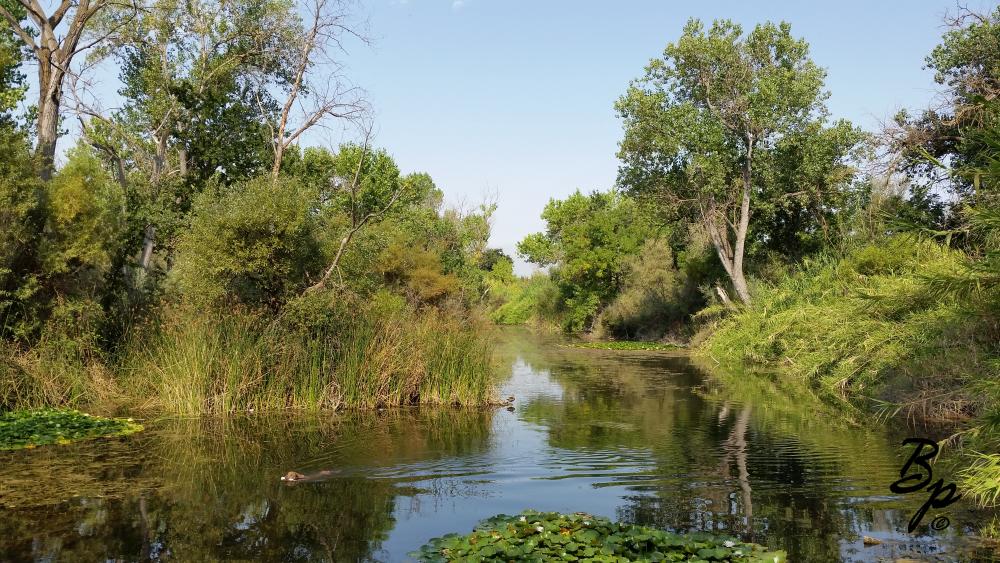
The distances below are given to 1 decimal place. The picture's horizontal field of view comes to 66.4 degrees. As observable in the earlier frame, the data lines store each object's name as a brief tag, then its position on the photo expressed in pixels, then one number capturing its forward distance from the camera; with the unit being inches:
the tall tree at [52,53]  578.2
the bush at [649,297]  1374.3
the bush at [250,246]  535.8
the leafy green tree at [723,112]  1048.2
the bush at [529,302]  1951.3
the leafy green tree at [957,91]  740.6
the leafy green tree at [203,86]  751.7
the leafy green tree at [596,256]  1617.9
